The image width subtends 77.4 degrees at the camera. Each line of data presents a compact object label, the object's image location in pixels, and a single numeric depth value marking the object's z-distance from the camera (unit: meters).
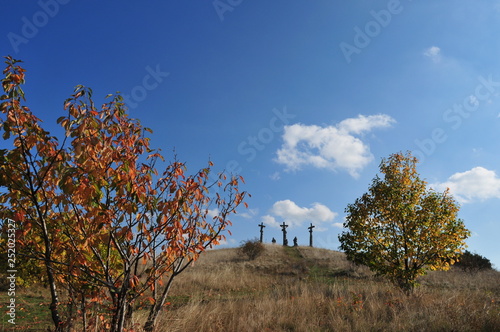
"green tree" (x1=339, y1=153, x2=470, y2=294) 10.69
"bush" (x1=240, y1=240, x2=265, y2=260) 28.97
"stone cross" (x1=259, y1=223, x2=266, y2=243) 40.94
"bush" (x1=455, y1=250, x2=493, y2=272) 24.85
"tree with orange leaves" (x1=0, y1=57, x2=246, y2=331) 3.37
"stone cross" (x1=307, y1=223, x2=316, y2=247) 41.13
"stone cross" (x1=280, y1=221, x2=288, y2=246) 40.30
